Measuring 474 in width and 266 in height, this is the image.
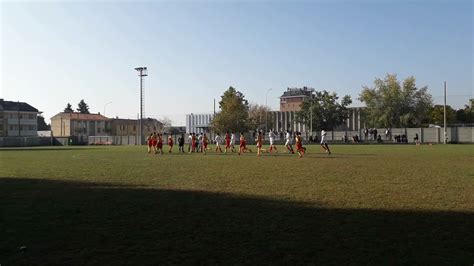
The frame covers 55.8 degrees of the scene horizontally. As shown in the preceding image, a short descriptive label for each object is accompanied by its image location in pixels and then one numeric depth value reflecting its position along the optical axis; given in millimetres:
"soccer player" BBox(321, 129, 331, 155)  31630
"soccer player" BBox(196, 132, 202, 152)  40531
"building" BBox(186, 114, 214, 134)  119312
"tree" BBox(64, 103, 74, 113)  149488
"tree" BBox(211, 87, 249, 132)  77188
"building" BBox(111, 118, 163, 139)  130875
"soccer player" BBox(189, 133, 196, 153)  38312
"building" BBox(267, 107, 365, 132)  94425
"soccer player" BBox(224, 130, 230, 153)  36700
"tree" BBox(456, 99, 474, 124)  94500
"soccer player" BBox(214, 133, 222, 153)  37912
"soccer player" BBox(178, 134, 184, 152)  38041
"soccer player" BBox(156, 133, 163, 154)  36453
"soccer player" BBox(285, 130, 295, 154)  33262
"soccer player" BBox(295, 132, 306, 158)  28422
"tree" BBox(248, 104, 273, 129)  101012
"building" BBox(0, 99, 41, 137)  101000
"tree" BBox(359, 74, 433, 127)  74562
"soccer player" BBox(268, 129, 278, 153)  37056
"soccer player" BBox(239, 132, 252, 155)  34644
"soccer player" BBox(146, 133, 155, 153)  37238
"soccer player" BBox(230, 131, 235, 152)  37738
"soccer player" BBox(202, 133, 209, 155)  35906
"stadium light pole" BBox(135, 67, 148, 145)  66562
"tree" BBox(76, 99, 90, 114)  151250
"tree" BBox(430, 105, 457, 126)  88625
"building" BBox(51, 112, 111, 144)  118688
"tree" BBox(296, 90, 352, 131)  86250
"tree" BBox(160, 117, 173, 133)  133525
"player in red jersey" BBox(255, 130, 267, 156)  32531
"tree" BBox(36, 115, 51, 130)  151138
